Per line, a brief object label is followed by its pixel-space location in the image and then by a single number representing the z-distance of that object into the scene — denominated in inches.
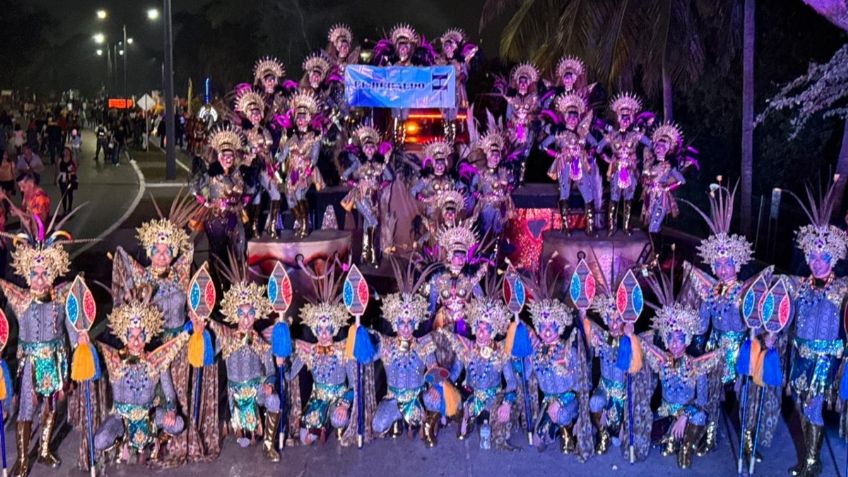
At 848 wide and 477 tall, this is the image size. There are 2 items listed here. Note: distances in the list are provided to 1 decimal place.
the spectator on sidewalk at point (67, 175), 611.2
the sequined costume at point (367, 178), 392.5
